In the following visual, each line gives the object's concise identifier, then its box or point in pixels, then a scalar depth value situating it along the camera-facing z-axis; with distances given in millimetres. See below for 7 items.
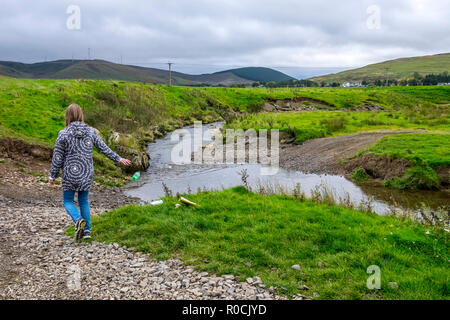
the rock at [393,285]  6434
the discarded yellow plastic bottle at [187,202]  11448
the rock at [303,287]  6715
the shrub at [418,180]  20141
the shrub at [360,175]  23180
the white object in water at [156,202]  11842
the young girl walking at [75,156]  8688
